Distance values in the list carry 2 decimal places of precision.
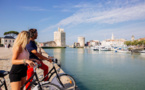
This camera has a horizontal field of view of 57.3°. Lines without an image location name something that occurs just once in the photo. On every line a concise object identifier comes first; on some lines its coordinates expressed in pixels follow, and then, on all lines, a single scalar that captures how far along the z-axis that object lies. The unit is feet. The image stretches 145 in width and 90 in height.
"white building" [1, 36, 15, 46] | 232.49
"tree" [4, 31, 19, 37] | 259.06
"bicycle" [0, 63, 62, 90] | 8.97
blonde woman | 8.14
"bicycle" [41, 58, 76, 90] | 12.28
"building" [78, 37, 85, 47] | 570.87
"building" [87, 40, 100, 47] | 622.95
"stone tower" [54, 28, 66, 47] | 460.96
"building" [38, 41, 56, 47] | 464.90
